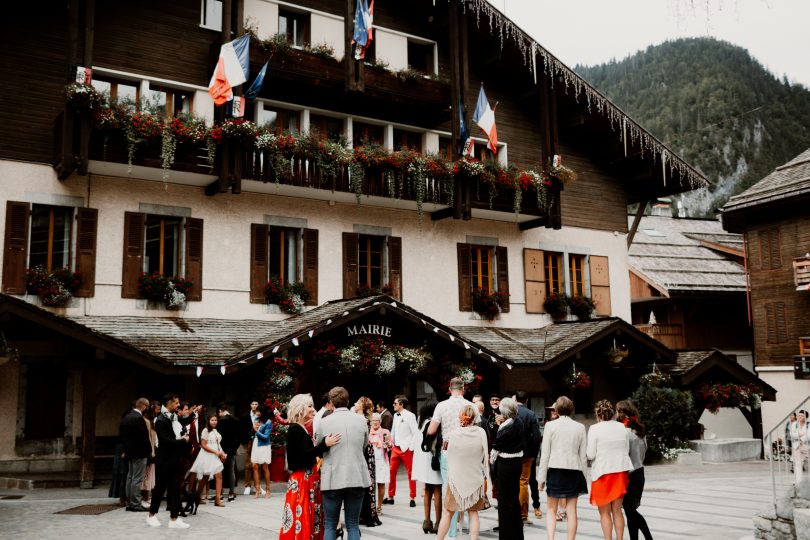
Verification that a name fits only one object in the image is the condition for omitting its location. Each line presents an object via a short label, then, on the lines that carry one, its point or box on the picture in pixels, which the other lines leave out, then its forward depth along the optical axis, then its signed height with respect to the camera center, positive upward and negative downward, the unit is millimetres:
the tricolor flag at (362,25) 19656 +8416
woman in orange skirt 9133 -1012
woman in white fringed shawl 9148 -1026
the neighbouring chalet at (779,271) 28797 +3642
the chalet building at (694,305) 32750 +2867
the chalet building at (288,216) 16688 +4013
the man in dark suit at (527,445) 11008 -903
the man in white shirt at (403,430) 12969 -800
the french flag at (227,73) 17750 +6629
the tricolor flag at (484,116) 21312 +6751
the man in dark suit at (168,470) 11039 -1154
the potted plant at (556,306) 23953 +2046
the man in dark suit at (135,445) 12680 -934
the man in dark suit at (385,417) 14719 -676
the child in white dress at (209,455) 12859 -1136
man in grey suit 8031 -877
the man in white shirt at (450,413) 10180 -426
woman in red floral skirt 7984 -966
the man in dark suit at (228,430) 13484 -775
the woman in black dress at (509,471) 9305 -1061
